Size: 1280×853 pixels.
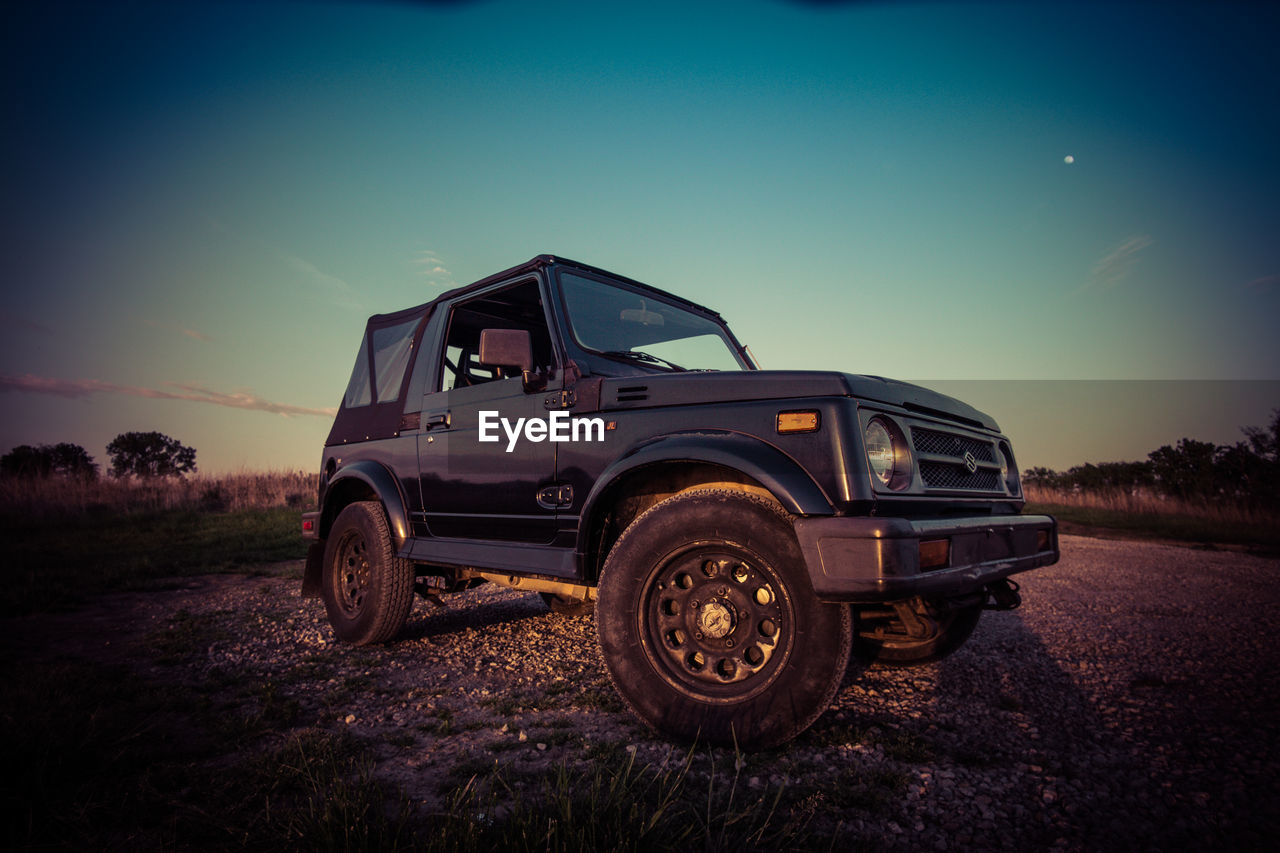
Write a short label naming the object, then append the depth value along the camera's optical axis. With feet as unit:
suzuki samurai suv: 7.20
